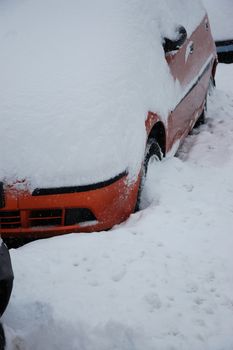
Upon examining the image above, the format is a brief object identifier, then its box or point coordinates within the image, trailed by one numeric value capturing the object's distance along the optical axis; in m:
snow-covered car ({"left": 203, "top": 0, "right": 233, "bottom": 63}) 7.84
